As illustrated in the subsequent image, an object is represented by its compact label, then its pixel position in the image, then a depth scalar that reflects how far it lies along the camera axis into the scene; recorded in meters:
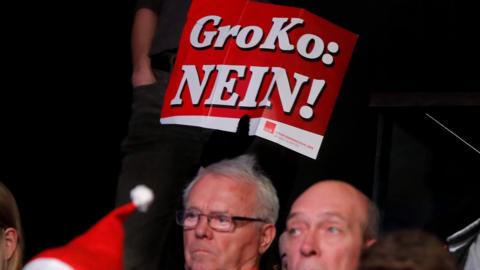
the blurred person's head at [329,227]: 4.20
